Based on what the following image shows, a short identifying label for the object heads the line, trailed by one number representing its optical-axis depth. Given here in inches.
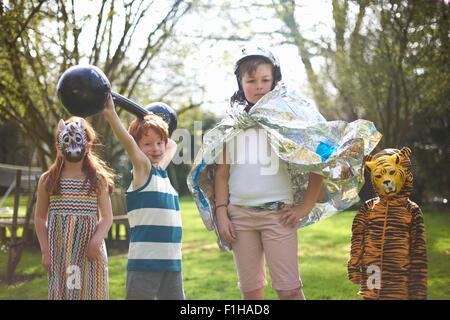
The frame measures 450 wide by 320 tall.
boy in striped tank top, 101.1
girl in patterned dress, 100.5
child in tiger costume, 92.7
